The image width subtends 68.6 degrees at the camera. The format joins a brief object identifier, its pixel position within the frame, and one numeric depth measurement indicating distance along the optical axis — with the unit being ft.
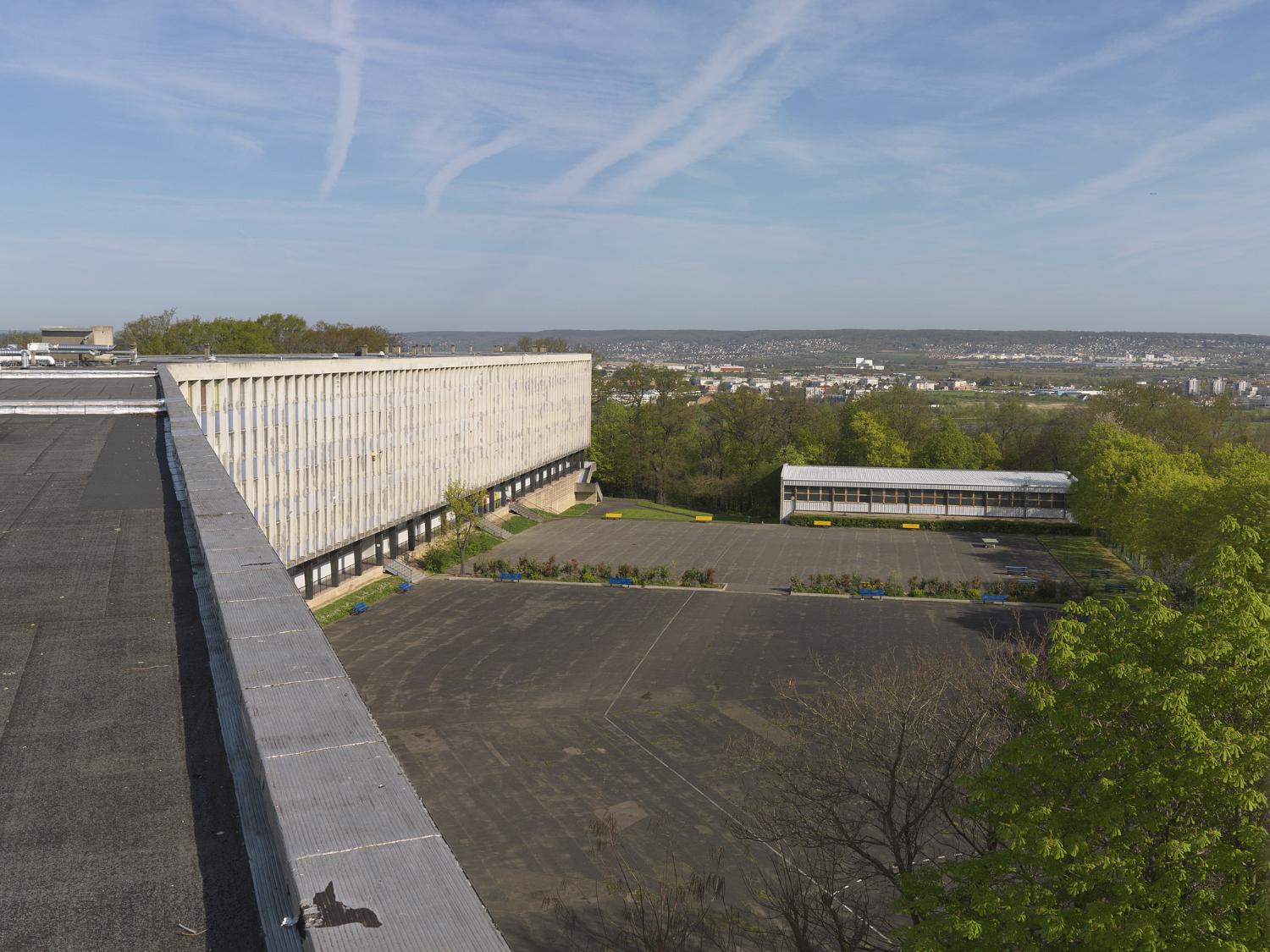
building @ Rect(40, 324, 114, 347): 155.94
